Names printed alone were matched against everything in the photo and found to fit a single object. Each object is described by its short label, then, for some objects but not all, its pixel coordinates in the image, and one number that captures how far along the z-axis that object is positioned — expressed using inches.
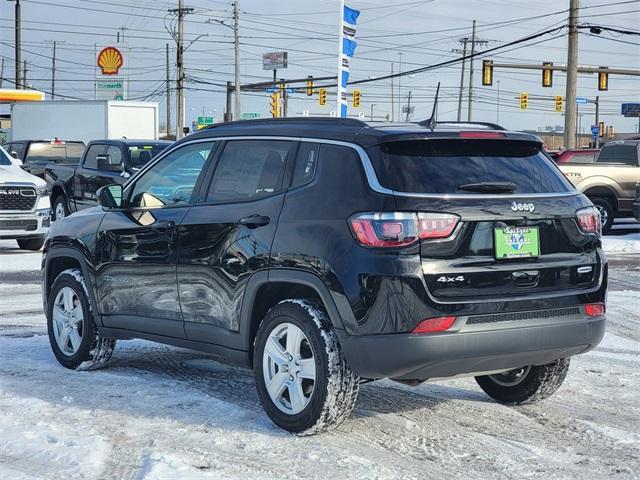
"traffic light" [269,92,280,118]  2078.0
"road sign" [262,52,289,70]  3924.7
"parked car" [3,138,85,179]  970.1
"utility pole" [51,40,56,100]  4163.6
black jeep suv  196.9
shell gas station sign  3046.5
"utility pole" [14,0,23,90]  2354.3
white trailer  1309.1
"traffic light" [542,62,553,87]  1738.4
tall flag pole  837.8
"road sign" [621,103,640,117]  3250.5
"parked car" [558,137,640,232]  812.0
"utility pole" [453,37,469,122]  3132.4
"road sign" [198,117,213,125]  3128.4
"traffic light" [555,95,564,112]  2445.9
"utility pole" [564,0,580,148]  1344.7
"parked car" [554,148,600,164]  870.4
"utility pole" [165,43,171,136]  3619.6
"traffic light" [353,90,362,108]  2354.6
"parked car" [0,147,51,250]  625.0
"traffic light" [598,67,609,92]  1795.0
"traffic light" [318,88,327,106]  2367.1
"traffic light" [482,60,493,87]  1754.4
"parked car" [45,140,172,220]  709.9
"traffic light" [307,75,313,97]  2189.6
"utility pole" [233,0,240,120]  2231.8
